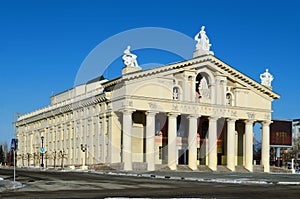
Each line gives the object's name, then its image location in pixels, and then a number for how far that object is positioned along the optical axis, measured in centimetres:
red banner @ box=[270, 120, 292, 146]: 8831
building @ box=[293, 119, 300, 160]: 14212
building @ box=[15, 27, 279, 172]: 6800
